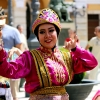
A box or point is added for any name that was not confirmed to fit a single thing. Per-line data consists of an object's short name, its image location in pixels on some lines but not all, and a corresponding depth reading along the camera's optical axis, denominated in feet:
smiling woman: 12.50
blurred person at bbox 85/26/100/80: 34.27
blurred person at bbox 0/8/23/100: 21.75
